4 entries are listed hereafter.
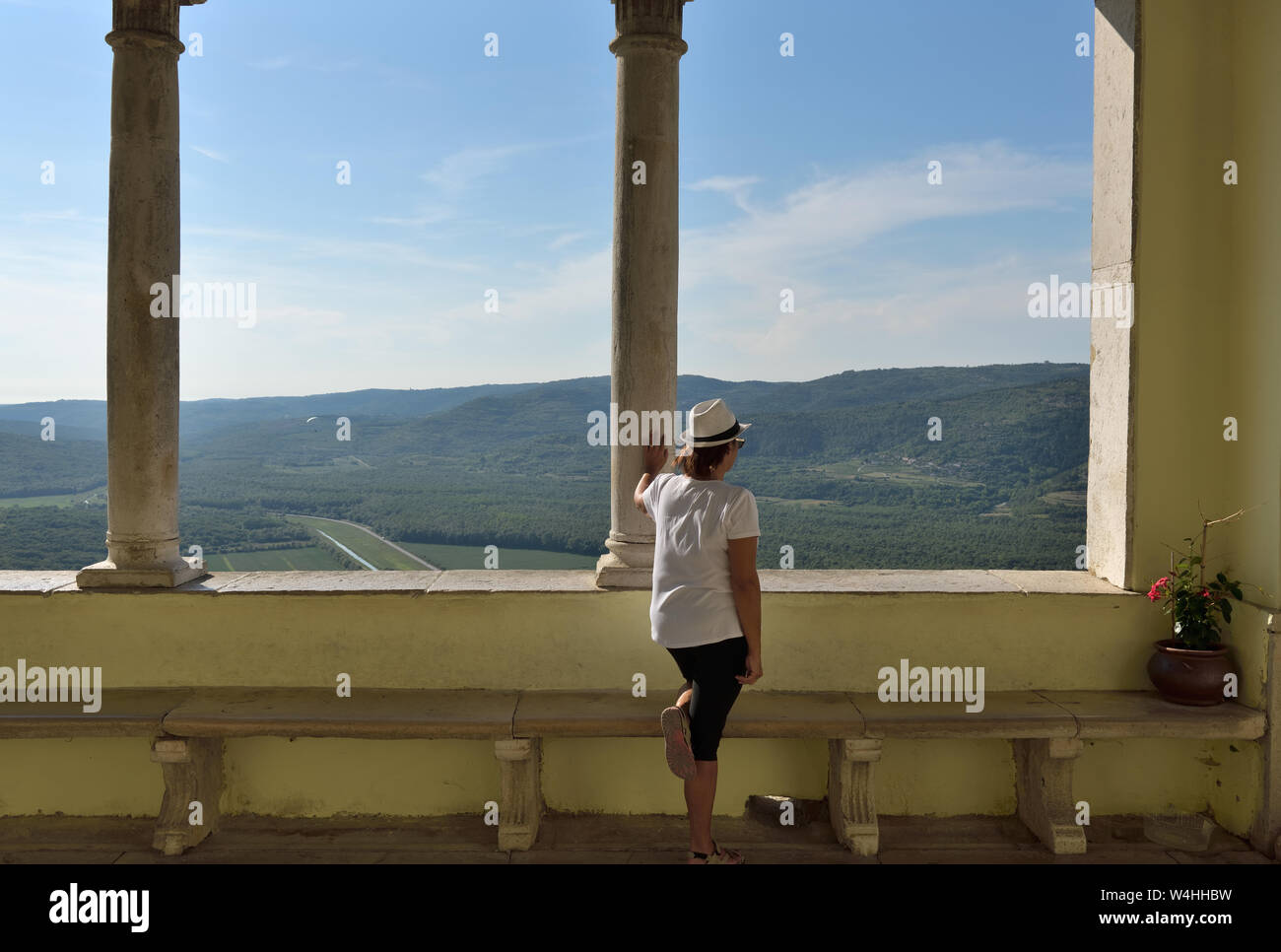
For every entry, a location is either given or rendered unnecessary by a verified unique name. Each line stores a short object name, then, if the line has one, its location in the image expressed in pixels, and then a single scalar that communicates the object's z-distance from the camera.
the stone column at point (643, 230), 4.49
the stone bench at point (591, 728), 3.95
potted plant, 4.10
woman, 3.38
